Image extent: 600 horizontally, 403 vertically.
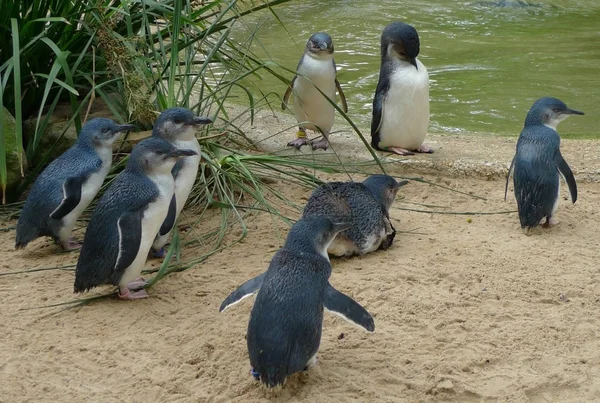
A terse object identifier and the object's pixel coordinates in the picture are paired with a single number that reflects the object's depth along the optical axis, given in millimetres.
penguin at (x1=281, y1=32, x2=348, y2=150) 6273
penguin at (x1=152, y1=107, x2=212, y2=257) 4660
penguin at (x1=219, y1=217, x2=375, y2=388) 3205
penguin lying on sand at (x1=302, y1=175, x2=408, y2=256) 4578
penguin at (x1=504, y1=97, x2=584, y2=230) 4848
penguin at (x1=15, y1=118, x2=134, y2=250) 4680
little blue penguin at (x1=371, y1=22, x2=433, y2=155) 6285
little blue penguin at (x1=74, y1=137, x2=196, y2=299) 4074
